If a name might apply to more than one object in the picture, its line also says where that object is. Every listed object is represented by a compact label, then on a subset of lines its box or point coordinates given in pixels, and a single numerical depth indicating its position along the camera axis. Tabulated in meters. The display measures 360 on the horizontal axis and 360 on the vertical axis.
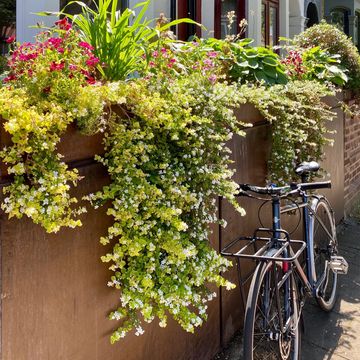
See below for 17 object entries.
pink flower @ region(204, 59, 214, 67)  3.17
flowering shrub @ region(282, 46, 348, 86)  5.11
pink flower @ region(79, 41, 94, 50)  2.52
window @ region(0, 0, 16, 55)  5.93
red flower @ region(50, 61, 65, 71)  2.07
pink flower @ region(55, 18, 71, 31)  2.59
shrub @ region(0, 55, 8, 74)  4.44
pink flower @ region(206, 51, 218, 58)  3.55
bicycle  2.59
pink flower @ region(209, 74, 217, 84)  2.85
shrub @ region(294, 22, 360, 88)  6.11
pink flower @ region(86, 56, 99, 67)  2.51
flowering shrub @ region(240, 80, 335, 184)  3.66
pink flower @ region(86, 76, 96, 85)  2.50
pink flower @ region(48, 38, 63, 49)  2.36
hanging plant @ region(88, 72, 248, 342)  2.15
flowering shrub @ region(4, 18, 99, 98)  2.04
